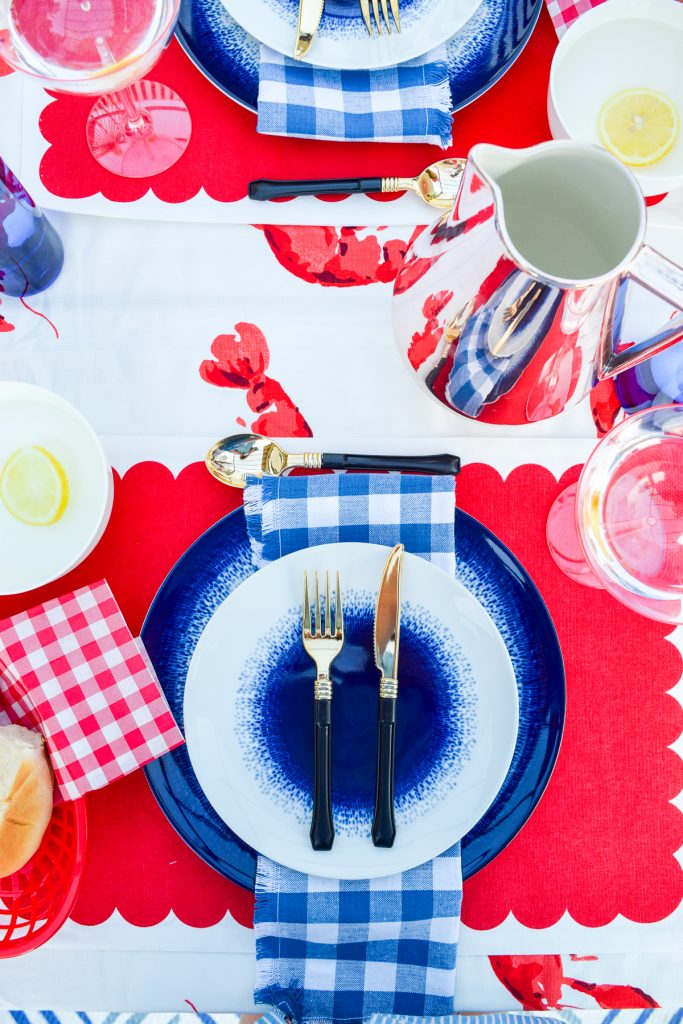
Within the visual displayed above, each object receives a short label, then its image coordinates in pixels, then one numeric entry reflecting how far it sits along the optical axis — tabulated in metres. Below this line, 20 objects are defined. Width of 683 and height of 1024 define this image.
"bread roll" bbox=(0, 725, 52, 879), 0.53
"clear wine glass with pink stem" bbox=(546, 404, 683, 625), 0.56
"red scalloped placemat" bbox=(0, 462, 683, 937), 0.60
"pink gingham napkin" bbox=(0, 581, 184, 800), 0.57
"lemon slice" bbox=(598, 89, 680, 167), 0.62
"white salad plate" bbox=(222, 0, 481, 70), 0.62
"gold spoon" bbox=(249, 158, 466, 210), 0.64
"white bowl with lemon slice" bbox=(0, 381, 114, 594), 0.59
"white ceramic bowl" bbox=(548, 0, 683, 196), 0.62
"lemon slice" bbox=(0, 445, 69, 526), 0.59
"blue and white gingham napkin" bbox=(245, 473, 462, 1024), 0.56
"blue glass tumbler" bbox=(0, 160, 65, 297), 0.57
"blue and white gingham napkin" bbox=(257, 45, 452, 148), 0.63
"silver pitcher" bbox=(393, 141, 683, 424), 0.42
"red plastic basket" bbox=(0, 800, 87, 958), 0.54
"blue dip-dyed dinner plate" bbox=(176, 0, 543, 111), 0.64
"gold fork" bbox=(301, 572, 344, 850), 0.54
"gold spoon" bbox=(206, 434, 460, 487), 0.61
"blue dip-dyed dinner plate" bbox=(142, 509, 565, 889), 0.57
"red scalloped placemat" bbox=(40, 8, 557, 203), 0.66
